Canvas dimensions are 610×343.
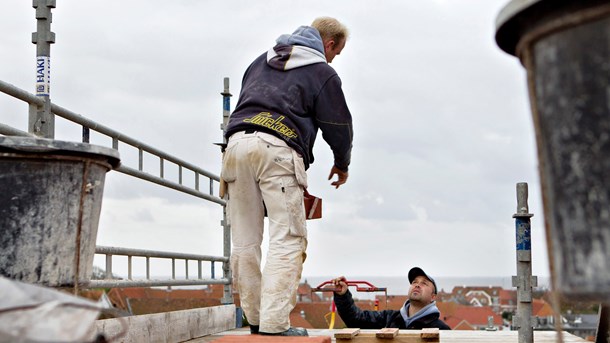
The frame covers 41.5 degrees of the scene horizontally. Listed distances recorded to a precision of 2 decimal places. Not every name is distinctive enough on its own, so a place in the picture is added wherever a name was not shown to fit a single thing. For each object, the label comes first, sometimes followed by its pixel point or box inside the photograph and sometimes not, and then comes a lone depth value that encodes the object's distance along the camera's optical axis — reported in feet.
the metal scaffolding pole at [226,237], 21.29
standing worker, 12.60
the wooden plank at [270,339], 9.84
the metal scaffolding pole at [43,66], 12.05
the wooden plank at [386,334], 13.74
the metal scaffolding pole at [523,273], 14.99
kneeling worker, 17.72
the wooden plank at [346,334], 14.36
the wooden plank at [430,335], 13.53
